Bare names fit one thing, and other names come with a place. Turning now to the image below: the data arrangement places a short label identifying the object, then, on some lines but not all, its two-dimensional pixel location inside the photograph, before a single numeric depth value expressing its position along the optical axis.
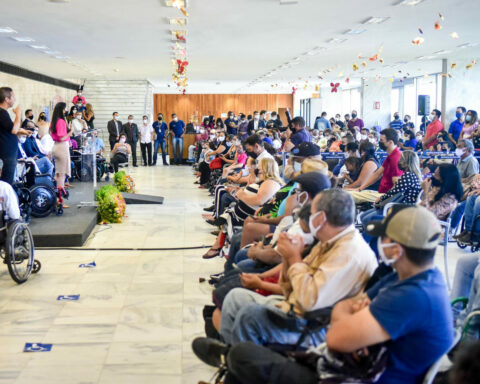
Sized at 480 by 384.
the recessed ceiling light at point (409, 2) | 7.71
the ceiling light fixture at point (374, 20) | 8.97
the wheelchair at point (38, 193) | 7.33
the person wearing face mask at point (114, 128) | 17.34
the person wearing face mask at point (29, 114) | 14.04
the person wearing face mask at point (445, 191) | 4.99
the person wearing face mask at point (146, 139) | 18.02
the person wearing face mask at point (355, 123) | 17.58
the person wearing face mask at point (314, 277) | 2.38
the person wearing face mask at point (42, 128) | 8.81
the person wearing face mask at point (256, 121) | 16.19
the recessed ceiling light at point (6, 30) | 9.98
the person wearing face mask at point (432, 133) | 12.64
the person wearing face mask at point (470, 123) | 11.49
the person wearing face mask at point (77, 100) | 15.90
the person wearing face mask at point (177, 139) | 18.42
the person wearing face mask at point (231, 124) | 17.30
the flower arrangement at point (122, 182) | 10.68
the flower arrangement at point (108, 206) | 7.94
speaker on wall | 15.37
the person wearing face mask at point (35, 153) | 8.34
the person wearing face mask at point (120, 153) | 13.89
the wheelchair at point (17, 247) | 4.61
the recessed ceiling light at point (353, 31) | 10.18
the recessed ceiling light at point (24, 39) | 11.26
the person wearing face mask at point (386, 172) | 6.04
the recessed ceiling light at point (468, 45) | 12.97
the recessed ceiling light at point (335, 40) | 11.20
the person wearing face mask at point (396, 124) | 16.55
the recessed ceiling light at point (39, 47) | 12.52
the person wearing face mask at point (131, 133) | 17.73
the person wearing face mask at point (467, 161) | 6.88
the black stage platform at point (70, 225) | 6.38
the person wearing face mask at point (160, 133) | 18.79
